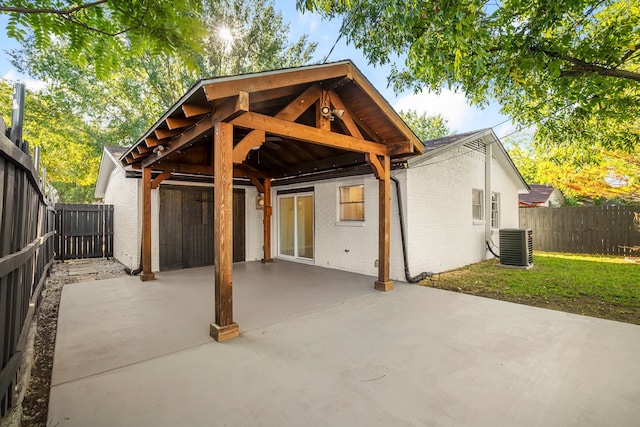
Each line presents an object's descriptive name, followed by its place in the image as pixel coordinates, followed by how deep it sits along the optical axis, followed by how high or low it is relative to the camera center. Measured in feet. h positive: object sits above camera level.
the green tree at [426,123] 90.79 +28.51
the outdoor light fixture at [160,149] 18.07 +4.23
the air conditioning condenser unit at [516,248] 25.04 -2.80
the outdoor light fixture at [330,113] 14.42 +5.14
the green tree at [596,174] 26.48 +4.79
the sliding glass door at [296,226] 28.17 -0.87
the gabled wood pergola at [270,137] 11.07 +4.29
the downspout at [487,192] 29.35 +2.33
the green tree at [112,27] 5.18 +3.69
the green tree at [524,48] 12.58 +7.86
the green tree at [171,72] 44.39 +22.94
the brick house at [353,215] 21.72 +0.19
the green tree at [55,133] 43.80 +13.11
